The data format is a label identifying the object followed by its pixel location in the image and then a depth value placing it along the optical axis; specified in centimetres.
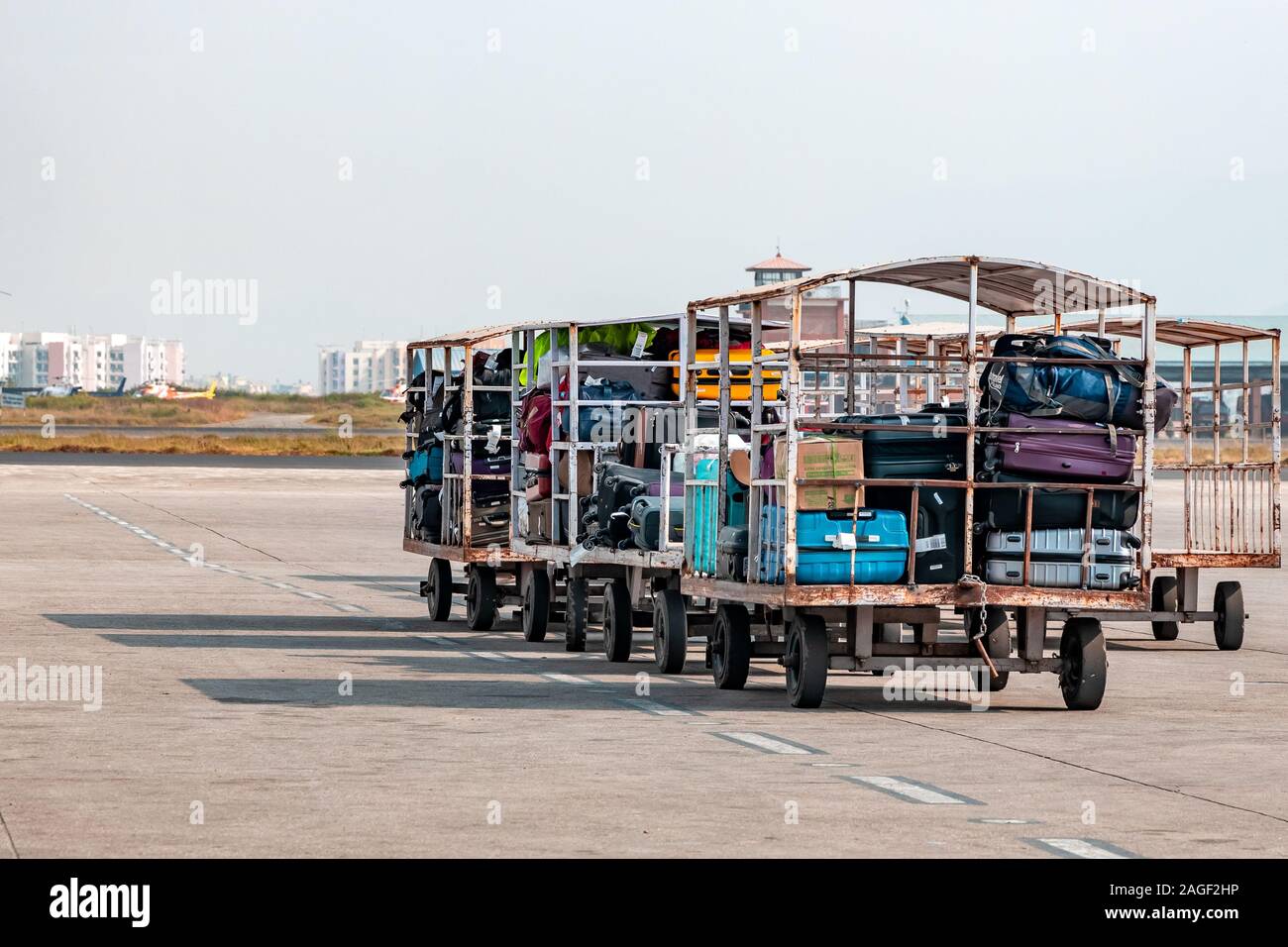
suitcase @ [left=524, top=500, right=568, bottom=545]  2117
